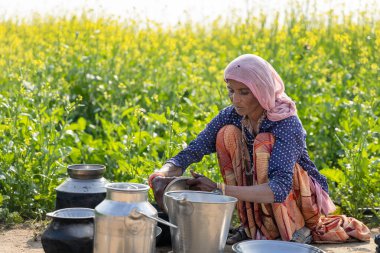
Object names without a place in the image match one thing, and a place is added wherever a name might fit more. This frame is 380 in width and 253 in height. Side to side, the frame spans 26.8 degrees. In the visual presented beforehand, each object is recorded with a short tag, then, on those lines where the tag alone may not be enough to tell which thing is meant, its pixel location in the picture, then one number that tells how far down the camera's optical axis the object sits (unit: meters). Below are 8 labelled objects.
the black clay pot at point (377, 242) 3.80
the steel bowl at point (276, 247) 3.64
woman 3.95
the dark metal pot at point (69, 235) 3.64
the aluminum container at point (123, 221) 3.40
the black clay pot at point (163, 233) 4.15
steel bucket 3.62
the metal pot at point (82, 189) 4.05
